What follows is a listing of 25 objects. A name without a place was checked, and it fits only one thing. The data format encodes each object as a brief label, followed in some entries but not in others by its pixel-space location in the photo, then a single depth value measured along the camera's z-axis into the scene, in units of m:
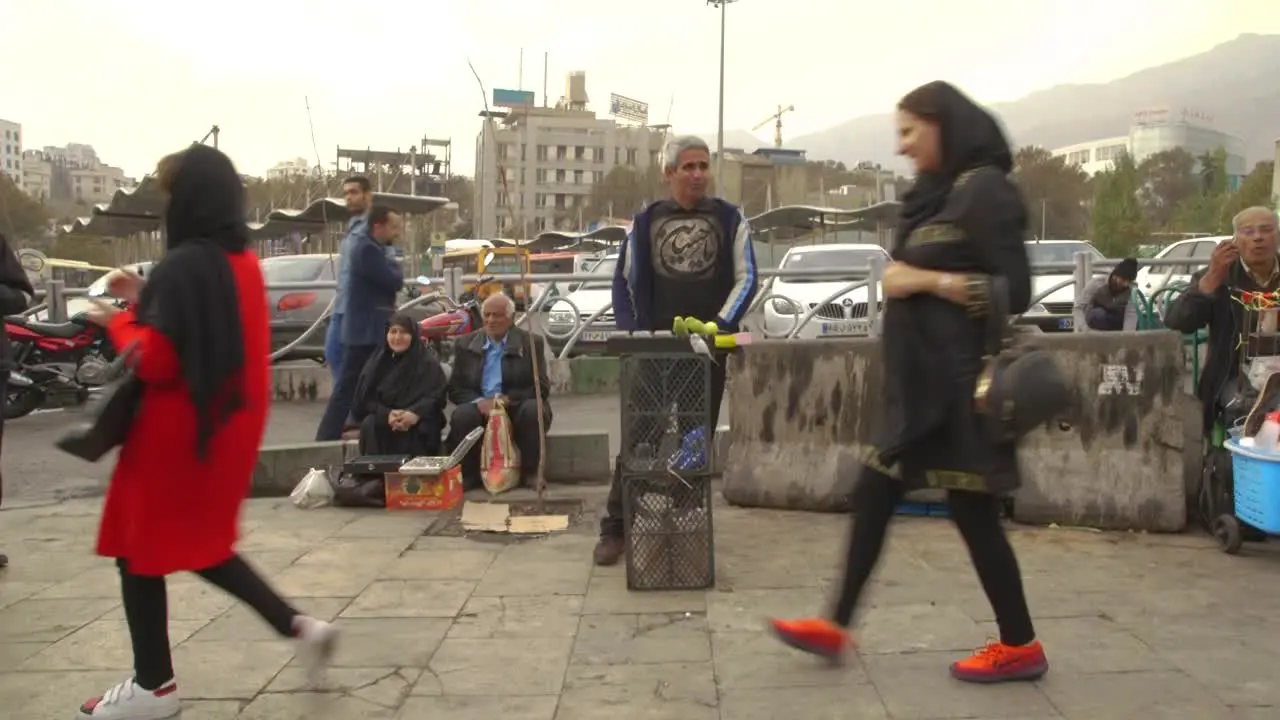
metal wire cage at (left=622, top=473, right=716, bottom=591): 4.45
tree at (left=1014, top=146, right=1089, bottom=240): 75.50
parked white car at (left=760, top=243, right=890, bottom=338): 10.68
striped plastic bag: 6.41
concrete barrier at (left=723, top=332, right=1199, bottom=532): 5.32
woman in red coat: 2.98
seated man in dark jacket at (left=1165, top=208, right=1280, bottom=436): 4.96
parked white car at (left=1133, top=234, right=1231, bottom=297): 9.18
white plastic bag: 6.27
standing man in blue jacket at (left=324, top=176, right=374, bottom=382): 6.96
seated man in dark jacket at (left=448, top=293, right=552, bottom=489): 6.56
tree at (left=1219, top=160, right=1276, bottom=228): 51.31
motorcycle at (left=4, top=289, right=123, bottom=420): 9.69
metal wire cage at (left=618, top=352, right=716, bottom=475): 4.39
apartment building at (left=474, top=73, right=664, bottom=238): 110.69
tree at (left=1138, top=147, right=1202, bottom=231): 80.38
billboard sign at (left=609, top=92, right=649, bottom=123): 112.88
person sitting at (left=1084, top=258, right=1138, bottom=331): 7.90
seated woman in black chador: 6.52
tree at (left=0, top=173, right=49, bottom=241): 42.22
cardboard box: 6.16
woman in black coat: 3.07
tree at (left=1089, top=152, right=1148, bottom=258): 52.94
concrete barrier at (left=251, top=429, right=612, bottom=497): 6.64
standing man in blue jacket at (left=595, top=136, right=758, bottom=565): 4.87
